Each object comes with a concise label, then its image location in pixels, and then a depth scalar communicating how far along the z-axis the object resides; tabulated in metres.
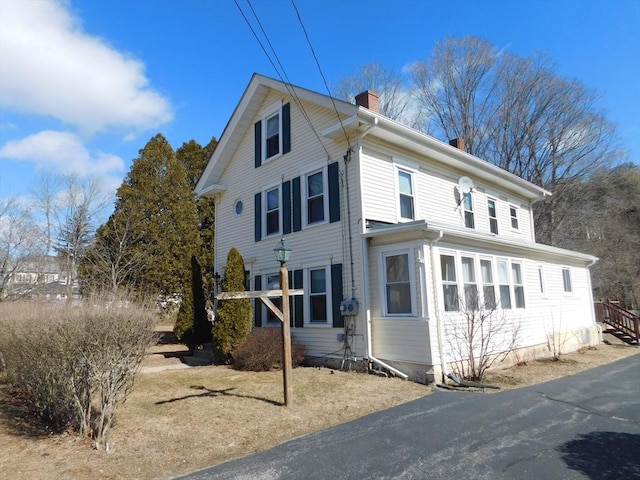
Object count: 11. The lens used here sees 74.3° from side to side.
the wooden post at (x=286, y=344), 7.09
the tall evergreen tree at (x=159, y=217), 20.42
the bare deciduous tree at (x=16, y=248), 17.48
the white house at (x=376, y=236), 9.66
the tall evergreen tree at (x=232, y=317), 11.59
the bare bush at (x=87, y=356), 5.21
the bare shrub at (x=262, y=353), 10.28
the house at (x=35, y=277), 16.98
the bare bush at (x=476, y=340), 9.37
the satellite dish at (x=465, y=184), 13.30
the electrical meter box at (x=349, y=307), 10.19
